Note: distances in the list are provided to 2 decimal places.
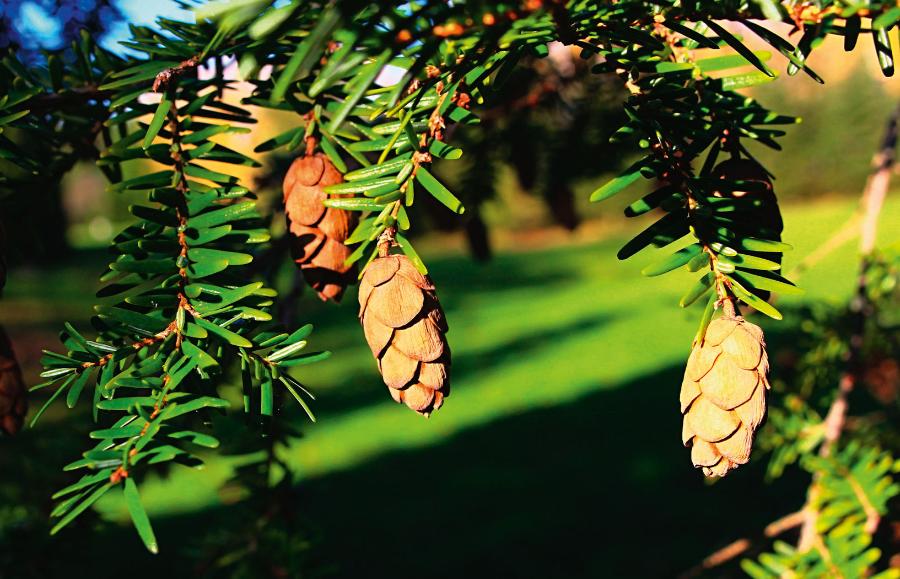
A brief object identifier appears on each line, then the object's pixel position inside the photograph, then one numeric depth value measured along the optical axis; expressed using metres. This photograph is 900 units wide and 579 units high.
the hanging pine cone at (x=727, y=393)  0.26
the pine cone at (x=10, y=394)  0.29
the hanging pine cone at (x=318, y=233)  0.29
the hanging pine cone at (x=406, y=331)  0.26
